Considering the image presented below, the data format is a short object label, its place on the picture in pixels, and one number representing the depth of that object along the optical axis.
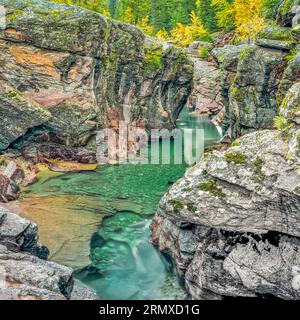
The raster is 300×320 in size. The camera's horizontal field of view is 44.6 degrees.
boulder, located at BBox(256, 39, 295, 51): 29.25
